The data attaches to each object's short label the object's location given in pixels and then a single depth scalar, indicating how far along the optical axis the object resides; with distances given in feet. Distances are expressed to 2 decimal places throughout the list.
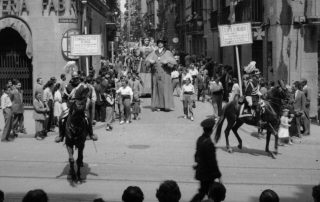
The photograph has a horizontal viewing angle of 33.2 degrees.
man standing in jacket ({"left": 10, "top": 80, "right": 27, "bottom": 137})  52.99
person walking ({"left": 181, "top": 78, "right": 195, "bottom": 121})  64.08
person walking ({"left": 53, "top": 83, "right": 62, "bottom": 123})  56.65
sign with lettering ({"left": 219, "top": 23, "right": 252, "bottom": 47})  59.21
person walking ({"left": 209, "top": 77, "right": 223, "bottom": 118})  63.93
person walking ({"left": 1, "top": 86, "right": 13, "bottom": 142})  52.24
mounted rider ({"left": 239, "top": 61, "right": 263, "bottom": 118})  47.37
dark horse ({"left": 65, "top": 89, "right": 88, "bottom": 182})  35.96
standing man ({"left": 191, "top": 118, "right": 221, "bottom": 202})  28.22
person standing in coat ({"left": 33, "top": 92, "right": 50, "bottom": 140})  52.90
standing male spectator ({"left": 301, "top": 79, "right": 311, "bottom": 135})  55.31
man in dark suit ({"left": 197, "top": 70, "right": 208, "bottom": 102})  80.94
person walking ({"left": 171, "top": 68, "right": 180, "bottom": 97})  83.56
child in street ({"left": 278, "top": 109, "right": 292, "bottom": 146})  49.75
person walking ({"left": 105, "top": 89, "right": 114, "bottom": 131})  58.90
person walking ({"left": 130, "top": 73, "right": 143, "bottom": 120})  65.16
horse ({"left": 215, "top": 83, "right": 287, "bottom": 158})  46.24
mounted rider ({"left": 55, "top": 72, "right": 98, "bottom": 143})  35.76
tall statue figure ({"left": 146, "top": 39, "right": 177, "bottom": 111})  70.90
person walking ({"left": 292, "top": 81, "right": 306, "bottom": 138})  54.44
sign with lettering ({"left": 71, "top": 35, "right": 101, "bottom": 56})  64.49
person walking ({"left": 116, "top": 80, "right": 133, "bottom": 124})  61.62
